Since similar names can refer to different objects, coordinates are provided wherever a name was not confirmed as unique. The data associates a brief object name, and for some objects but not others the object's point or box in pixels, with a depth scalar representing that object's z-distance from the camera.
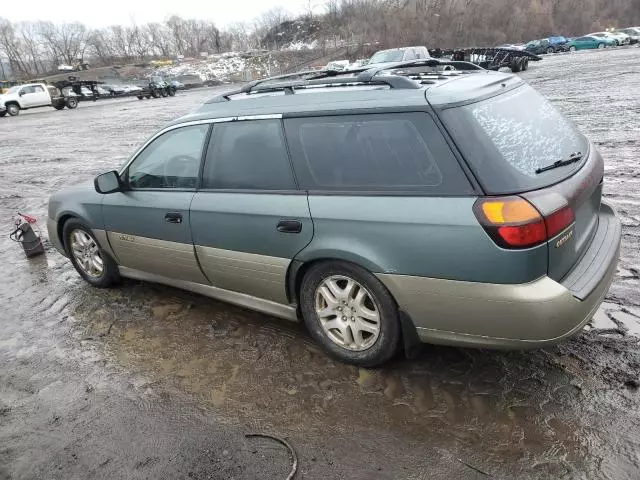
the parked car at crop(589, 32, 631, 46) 48.81
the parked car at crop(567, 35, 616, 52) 49.19
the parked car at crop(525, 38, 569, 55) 51.97
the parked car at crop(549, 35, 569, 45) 52.38
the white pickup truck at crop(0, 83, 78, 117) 32.81
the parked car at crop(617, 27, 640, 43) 48.05
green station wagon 2.48
